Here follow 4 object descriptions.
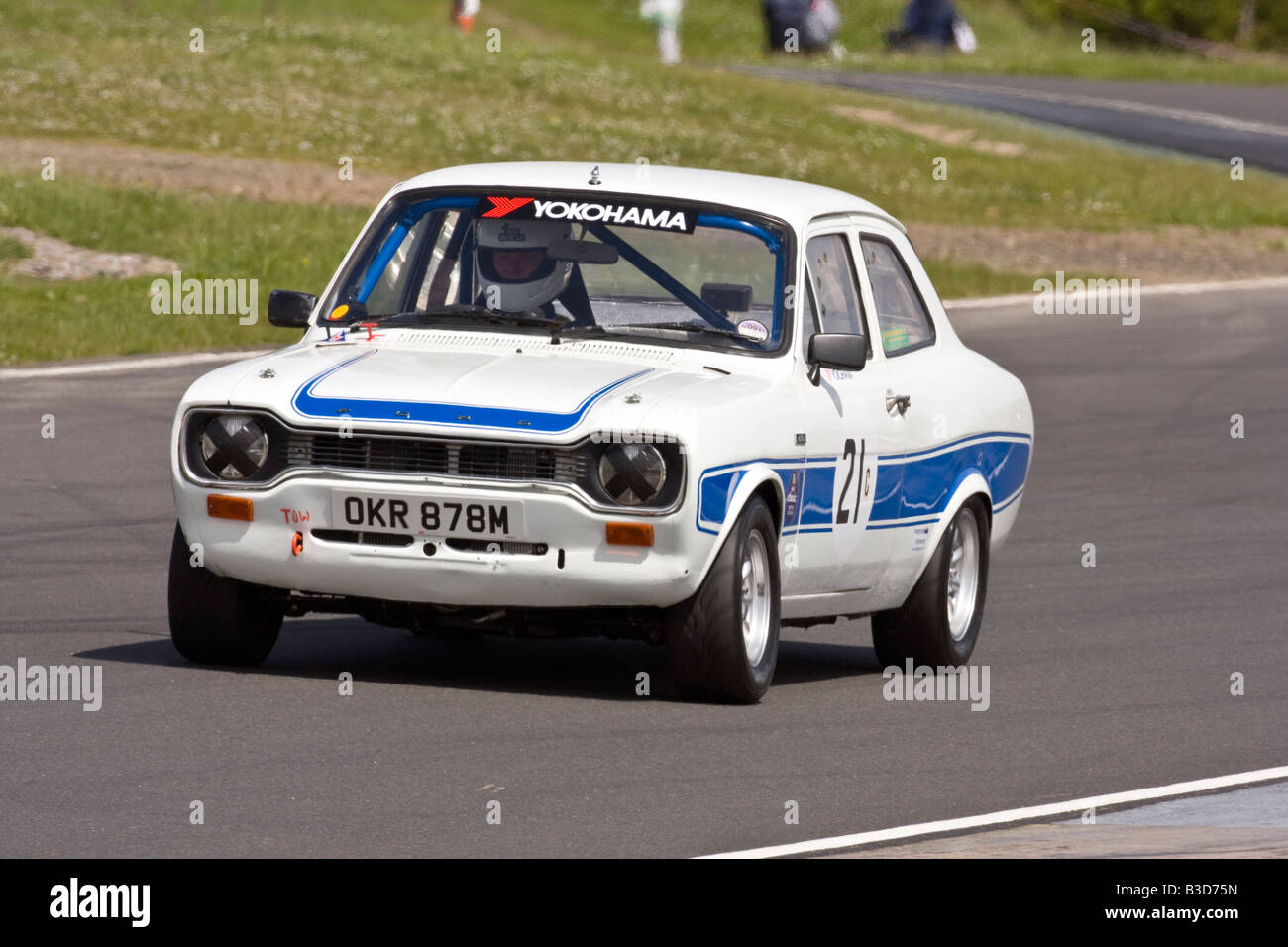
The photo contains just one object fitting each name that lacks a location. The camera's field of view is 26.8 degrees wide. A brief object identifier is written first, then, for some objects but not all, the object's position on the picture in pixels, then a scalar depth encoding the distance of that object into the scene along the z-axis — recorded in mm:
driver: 9703
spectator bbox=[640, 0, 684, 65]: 51531
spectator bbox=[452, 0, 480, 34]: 49562
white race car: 8453
